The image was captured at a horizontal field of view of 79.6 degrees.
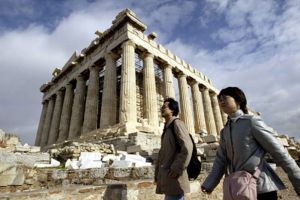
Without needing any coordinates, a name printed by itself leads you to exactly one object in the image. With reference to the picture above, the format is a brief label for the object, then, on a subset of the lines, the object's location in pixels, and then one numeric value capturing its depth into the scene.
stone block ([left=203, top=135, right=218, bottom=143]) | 8.48
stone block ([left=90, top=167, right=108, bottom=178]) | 5.12
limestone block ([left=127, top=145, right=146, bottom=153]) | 8.80
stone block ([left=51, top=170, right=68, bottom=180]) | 5.44
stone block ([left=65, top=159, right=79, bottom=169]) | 6.10
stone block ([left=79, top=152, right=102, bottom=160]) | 6.76
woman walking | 1.62
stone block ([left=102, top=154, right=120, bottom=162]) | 6.73
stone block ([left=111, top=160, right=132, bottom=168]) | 5.29
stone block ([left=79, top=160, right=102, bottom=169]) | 6.03
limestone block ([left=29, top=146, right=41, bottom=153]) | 10.84
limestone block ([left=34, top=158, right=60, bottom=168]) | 6.56
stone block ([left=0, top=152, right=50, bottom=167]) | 6.43
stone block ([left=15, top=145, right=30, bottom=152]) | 10.12
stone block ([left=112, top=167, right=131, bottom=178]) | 4.92
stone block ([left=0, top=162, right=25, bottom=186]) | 4.19
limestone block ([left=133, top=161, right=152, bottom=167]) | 5.53
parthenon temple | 13.55
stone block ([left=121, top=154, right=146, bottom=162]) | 6.31
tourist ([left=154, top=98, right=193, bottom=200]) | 2.28
